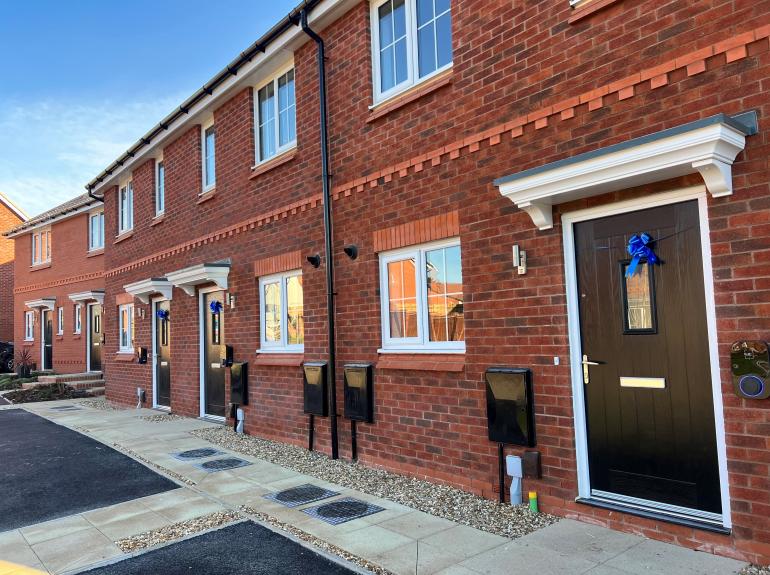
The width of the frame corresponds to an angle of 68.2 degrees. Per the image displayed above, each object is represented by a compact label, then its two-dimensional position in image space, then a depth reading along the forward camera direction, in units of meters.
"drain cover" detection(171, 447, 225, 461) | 7.38
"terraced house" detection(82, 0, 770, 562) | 3.70
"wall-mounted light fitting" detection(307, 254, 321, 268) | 7.39
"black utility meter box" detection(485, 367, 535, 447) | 4.80
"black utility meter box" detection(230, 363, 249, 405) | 8.94
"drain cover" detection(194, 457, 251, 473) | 6.74
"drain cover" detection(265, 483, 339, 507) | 5.34
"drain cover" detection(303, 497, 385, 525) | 4.82
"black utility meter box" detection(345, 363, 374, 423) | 6.50
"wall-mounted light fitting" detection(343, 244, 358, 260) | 6.80
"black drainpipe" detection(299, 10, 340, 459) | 7.02
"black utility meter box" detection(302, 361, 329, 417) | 7.12
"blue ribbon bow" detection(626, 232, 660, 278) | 4.12
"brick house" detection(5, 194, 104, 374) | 18.11
